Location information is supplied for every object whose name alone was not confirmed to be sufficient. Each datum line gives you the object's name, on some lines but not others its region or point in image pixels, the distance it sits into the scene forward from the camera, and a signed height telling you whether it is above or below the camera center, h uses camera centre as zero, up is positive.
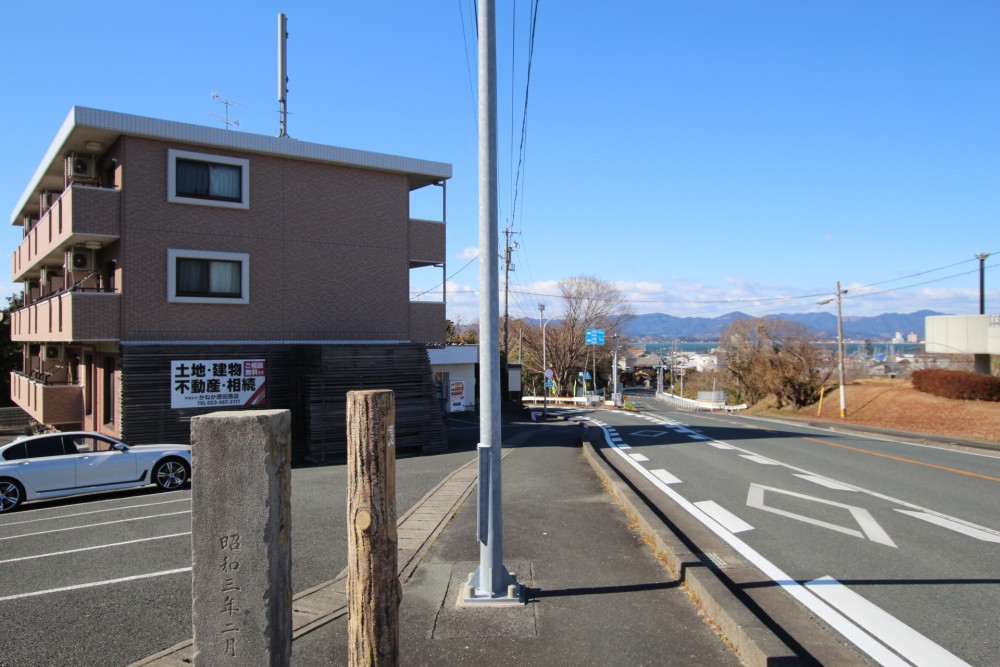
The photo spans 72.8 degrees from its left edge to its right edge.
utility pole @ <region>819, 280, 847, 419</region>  35.47 +0.05
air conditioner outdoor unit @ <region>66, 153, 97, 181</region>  18.85 +5.37
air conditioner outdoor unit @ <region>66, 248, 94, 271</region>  19.03 +2.77
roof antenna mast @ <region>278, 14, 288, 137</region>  21.10 +8.96
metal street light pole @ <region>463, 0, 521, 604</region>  5.87 -0.10
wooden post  3.79 -1.02
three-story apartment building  17.39 +2.27
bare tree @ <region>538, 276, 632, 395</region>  68.69 +2.14
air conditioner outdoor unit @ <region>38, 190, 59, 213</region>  24.71 +5.85
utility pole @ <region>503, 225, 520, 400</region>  41.44 +5.25
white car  12.51 -2.10
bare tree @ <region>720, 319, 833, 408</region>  45.97 -0.94
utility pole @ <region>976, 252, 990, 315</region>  43.06 +4.39
